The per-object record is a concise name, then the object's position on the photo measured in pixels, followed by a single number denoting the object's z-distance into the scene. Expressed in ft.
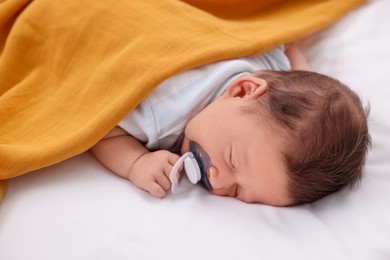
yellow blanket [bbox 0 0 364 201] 2.91
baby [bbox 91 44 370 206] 2.64
